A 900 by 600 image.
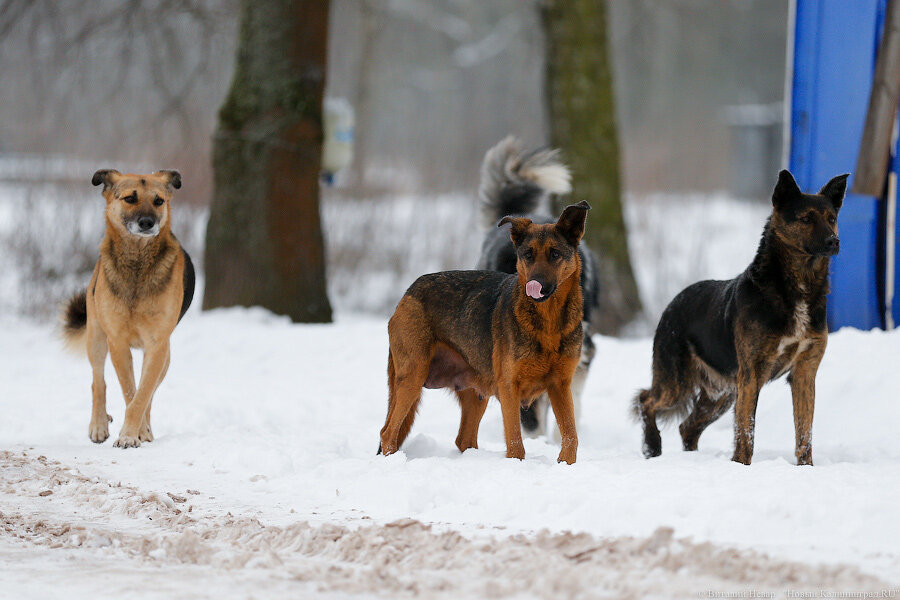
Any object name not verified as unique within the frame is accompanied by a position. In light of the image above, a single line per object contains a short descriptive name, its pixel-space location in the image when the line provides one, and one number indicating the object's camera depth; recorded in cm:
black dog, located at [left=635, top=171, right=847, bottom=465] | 1106
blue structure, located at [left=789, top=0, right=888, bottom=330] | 1803
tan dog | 1309
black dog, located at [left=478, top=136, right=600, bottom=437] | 1662
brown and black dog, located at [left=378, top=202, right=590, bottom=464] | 1057
